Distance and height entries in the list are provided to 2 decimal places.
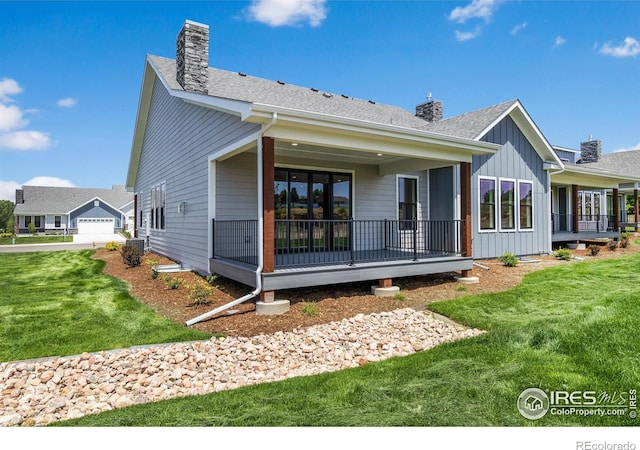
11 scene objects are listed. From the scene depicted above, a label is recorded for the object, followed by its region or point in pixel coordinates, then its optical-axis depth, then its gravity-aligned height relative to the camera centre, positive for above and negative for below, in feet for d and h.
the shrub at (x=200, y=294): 21.42 -3.87
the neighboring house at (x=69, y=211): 127.44 +7.07
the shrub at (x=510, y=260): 33.55 -3.25
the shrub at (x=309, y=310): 19.25 -4.45
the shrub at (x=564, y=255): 39.22 -3.29
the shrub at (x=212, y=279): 25.03 -3.55
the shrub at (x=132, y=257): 35.76 -2.72
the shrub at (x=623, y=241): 51.68 -2.49
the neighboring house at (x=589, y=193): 50.79 +5.60
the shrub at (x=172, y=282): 25.90 -3.91
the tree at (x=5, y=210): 168.20 +10.49
